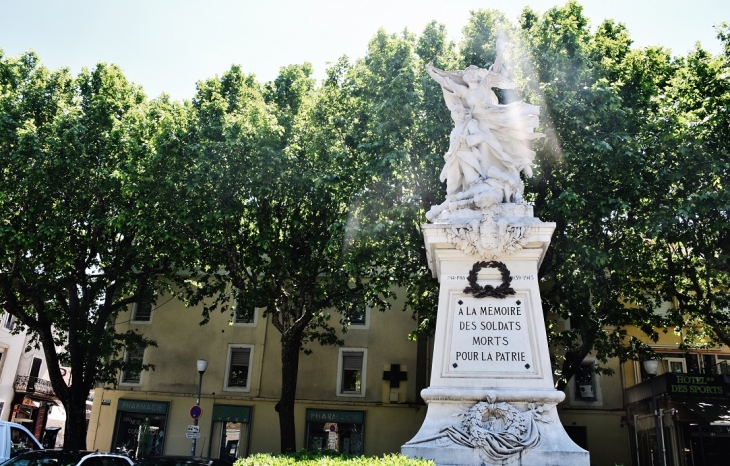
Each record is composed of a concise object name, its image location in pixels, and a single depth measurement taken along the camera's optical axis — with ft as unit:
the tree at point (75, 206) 53.98
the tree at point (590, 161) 45.96
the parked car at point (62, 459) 33.99
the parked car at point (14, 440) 39.04
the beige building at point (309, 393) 75.25
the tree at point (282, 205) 51.60
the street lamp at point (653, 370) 54.62
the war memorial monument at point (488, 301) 24.77
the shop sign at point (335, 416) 76.59
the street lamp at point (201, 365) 67.31
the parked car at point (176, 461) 37.09
